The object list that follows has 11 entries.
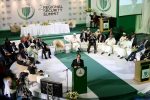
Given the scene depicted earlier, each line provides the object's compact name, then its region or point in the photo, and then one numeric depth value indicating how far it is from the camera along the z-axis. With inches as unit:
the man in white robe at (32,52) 500.8
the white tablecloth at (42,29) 650.8
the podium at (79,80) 362.9
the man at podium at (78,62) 400.8
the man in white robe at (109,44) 543.5
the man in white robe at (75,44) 566.9
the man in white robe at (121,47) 521.0
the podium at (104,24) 668.7
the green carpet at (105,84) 380.5
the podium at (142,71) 398.3
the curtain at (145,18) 674.2
